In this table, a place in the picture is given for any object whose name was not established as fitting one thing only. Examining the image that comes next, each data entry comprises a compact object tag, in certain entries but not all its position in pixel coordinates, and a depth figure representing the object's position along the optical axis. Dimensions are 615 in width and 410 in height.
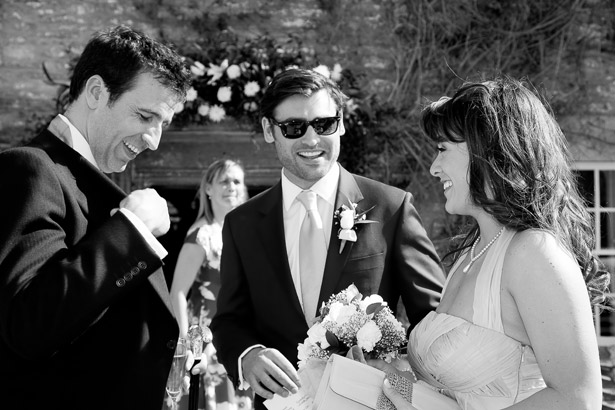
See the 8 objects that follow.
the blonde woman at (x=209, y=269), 5.57
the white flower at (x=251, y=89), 6.23
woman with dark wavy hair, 2.00
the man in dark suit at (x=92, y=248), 1.86
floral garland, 6.32
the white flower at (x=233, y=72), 6.31
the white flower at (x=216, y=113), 6.34
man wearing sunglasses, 3.07
